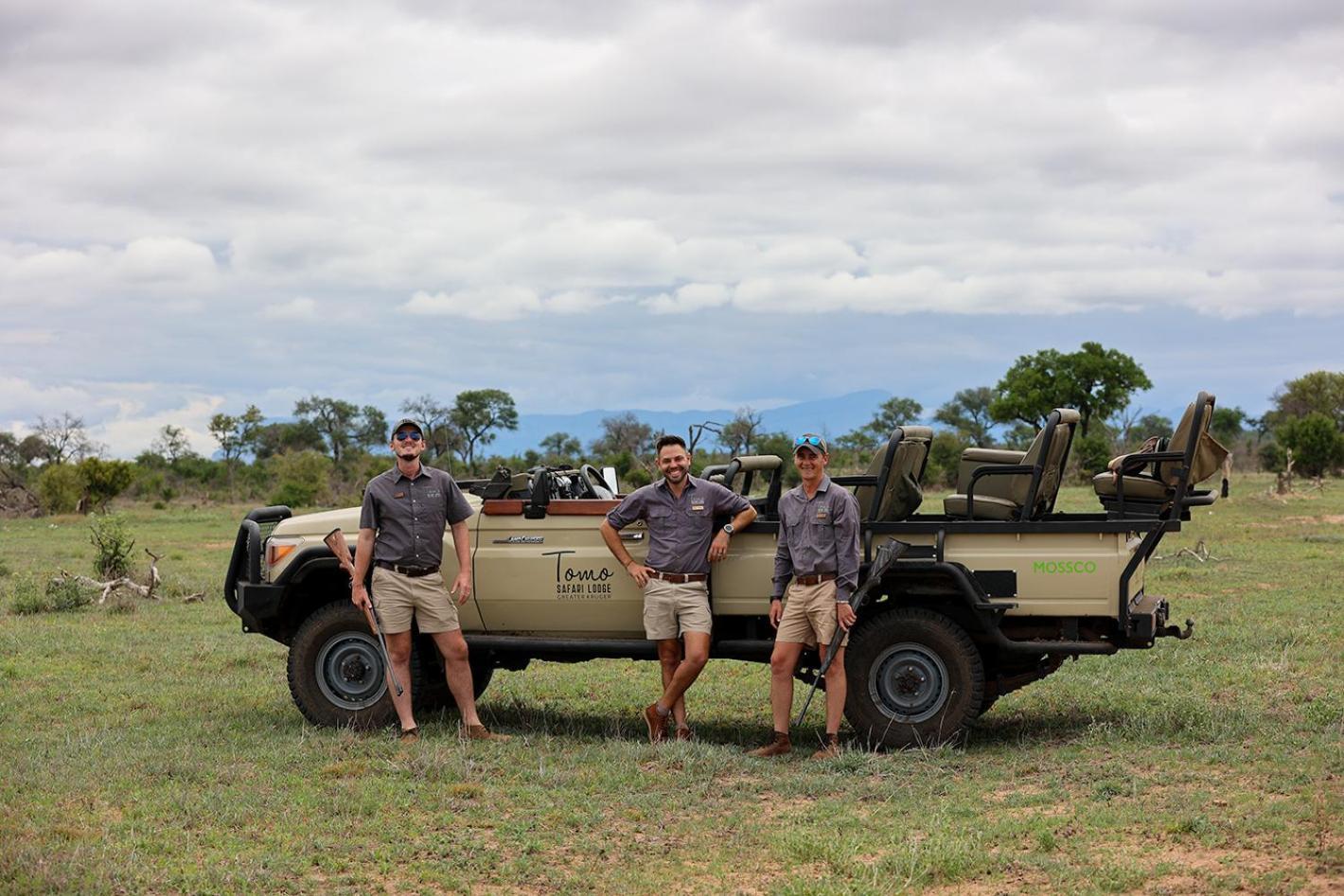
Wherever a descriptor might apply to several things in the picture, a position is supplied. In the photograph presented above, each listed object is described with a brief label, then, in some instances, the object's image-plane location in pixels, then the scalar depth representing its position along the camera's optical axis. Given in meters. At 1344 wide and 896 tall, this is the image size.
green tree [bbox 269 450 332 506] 43.78
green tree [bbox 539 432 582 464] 45.72
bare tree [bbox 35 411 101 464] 54.53
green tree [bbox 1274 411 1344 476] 45.28
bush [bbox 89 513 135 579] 19.08
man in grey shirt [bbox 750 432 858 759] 8.21
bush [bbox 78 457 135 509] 41.69
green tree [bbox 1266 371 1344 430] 66.06
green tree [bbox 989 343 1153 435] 52.16
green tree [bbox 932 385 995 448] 67.81
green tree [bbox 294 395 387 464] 65.12
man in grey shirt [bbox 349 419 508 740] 8.71
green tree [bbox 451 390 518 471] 56.84
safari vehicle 8.30
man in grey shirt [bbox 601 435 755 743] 8.45
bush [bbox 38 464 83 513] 41.09
